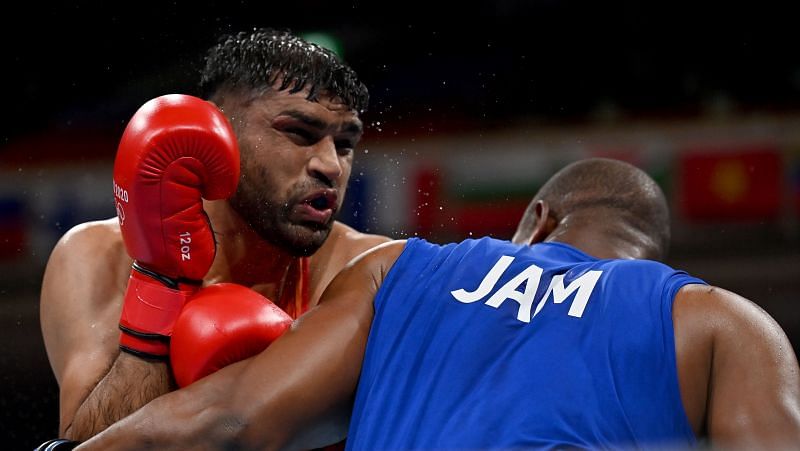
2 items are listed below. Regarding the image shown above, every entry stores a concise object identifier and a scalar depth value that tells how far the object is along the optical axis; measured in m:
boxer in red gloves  2.75
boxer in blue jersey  2.52
